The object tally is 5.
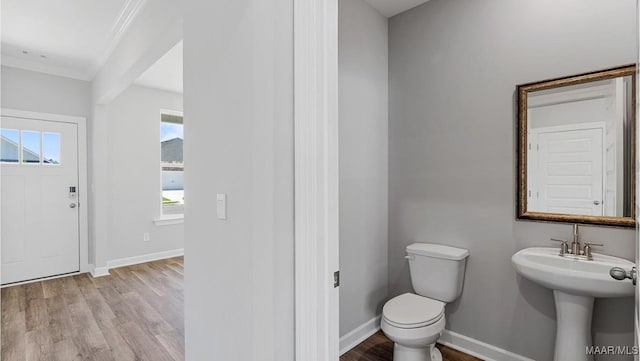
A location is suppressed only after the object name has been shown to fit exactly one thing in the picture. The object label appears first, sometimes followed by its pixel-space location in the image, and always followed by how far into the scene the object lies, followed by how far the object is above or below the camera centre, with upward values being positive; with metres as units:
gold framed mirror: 1.64 +0.16
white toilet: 1.75 -0.80
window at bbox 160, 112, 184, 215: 4.85 +0.25
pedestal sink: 1.49 -0.54
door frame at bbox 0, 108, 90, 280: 3.98 -0.22
